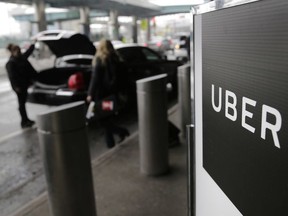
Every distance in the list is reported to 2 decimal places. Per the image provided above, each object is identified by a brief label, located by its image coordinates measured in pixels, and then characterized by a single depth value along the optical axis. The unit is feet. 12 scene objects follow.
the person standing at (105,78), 15.83
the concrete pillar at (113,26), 56.99
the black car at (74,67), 19.76
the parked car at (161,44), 90.38
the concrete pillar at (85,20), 60.31
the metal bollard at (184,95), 16.83
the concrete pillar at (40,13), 56.95
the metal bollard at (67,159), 8.11
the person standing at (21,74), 20.70
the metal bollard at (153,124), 12.41
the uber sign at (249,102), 3.13
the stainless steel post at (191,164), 6.05
